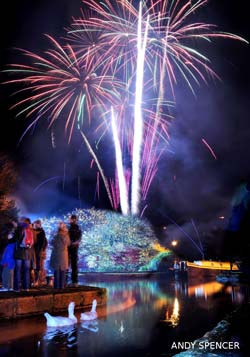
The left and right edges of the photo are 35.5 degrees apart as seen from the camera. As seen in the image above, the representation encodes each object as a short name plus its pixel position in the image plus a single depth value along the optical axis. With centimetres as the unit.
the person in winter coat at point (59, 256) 1145
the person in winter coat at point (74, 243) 1225
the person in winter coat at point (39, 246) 1237
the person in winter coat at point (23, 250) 1008
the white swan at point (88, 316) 865
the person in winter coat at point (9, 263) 1109
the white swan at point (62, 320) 779
